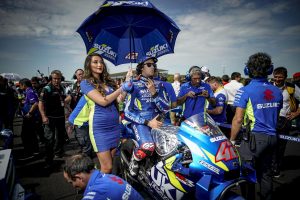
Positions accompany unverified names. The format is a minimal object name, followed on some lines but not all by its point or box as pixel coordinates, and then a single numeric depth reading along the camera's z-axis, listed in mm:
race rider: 3169
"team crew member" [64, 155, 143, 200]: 1811
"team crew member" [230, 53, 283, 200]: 2887
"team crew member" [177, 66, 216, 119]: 4918
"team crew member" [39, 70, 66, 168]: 5220
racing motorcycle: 2027
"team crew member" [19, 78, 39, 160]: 6367
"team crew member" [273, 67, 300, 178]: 4699
